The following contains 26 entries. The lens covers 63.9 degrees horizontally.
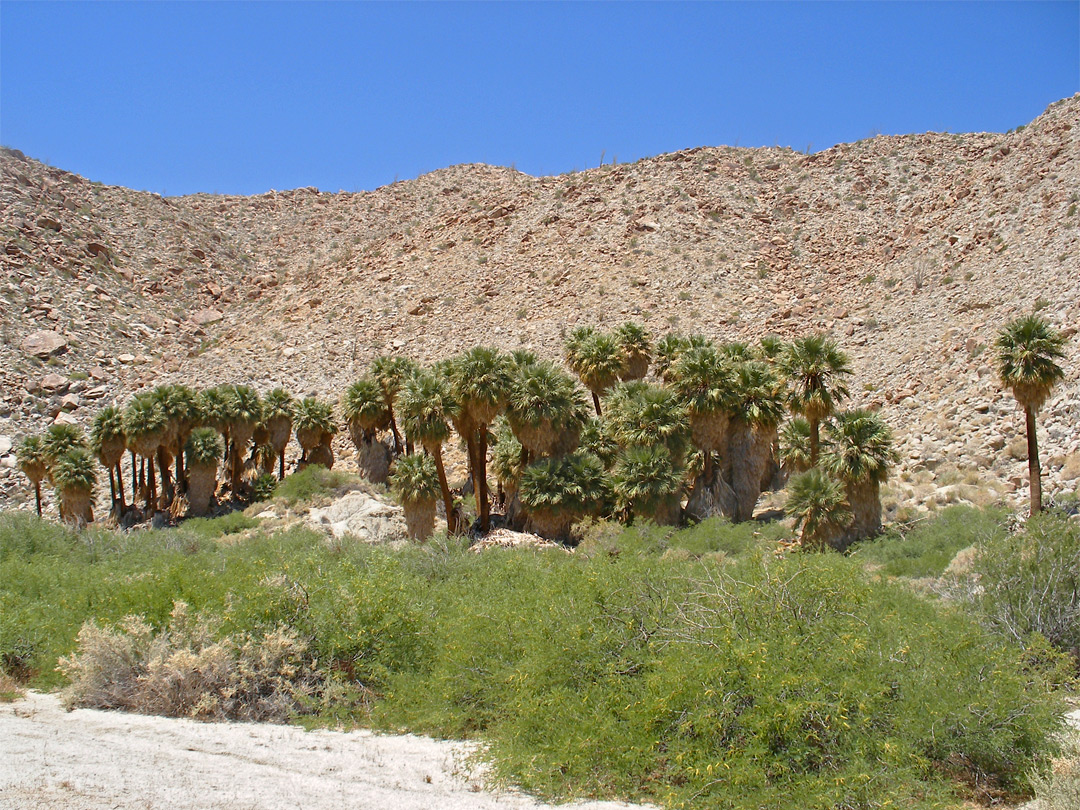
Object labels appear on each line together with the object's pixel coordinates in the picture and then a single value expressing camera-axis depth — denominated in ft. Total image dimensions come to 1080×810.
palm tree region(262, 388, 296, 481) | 146.30
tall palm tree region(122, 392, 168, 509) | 131.13
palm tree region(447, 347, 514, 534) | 106.22
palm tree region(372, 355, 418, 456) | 134.31
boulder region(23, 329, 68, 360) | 166.81
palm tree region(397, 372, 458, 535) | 106.93
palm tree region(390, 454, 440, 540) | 106.73
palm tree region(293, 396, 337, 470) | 146.72
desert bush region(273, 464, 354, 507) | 130.93
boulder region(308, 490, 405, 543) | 116.06
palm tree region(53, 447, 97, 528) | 128.16
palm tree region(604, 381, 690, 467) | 105.29
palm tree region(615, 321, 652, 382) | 123.65
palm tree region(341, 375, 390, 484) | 135.13
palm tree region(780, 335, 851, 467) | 97.91
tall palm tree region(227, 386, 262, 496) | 141.49
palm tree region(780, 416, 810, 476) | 111.24
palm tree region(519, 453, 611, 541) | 103.35
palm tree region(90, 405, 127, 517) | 134.00
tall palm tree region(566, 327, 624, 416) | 120.98
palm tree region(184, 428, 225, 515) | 134.72
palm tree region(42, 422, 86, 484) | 133.90
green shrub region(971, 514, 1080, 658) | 44.88
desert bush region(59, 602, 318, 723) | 40.68
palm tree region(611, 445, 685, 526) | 100.68
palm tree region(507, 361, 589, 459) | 105.60
